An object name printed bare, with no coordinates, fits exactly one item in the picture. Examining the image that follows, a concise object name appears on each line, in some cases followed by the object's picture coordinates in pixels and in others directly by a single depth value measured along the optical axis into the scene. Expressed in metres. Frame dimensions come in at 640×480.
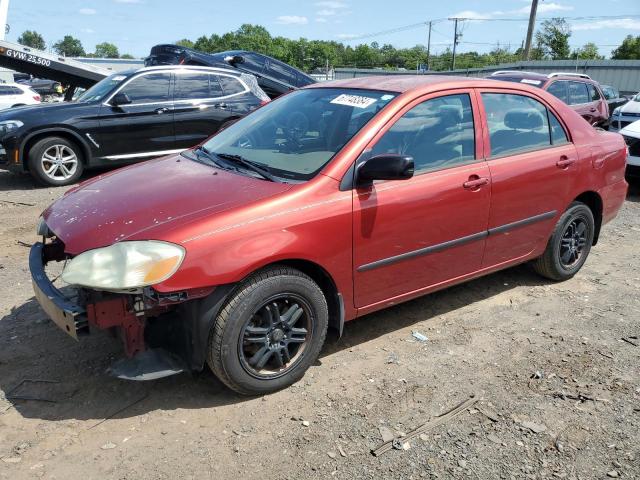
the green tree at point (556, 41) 54.88
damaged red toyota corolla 2.75
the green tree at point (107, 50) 148.79
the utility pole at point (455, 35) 66.00
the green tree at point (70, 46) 138.12
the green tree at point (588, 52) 55.47
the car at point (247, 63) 10.80
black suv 7.79
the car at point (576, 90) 10.74
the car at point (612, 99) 14.27
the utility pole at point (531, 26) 34.37
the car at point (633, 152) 8.38
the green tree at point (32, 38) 130.20
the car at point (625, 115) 10.73
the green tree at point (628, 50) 50.62
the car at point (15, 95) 16.95
